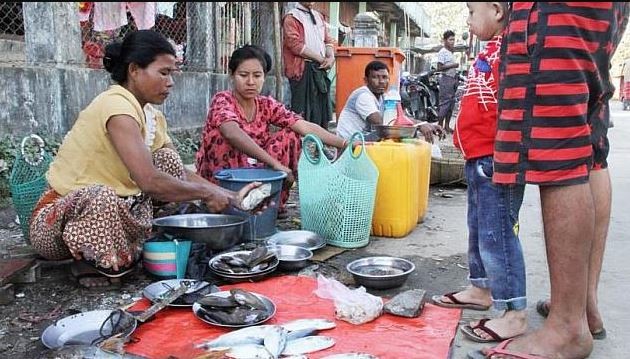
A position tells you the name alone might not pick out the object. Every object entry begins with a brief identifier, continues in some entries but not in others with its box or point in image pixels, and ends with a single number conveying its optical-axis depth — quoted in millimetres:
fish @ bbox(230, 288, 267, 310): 2385
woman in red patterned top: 3663
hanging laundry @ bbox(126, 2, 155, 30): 5930
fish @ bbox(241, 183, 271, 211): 3088
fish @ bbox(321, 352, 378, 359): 1980
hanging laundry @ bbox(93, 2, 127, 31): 5758
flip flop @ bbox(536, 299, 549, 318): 2445
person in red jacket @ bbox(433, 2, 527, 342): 2121
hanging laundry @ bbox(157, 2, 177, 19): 6027
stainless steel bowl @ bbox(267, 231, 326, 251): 3369
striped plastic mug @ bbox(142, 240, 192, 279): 2822
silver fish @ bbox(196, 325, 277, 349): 2086
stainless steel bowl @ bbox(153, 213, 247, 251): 2945
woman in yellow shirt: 2637
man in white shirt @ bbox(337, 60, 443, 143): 4680
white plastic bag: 2375
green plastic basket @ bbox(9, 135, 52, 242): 3053
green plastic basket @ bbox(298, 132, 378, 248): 3379
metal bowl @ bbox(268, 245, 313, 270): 3029
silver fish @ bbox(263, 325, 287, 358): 2011
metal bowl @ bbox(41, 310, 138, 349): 2131
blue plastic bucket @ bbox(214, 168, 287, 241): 3355
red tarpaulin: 2125
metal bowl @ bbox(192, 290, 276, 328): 2252
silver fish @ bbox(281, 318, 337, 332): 2244
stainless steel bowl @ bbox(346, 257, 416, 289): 2779
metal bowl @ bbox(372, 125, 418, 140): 3879
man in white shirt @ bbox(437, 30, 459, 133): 10695
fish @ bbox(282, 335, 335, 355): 2070
